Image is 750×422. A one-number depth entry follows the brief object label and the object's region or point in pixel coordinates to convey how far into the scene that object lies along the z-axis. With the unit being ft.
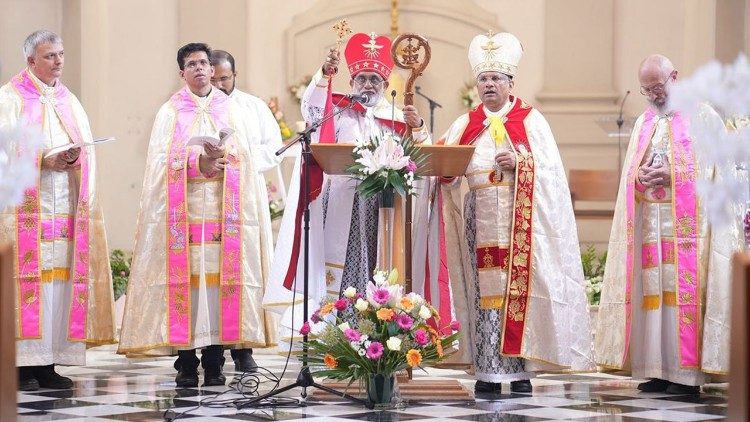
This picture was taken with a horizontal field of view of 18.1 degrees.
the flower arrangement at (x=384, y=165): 40.85
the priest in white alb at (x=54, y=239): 47.83
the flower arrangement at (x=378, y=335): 39.76
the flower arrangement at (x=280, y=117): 74.77
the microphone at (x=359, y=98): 41.54
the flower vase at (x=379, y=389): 40.69
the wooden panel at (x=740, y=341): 20.85
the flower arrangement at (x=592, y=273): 63.90
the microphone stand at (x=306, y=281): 40.09
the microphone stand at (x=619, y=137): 74.90
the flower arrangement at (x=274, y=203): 69.21
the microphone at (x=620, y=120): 74.18
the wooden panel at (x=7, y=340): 23.12
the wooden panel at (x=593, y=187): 76.07
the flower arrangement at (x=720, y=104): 22.90
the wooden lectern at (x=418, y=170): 41.42
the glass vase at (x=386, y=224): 42.03
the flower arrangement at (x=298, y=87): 81.99
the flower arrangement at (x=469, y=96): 82.84
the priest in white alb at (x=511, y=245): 45.51
